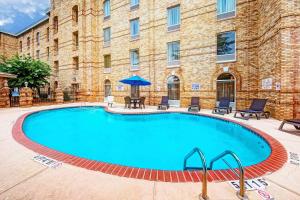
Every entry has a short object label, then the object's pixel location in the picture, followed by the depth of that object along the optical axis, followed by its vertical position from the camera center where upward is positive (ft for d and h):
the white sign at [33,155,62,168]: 8.48 -4.56
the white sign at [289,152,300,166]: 8.93 -4.68
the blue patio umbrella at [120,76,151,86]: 34.37 +4.10
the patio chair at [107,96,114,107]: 39.81 -1.29
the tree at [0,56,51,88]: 43.29 +9.07
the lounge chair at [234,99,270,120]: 22.24 -2.65
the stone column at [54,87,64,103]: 45.34 +0.40
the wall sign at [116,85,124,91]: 46.89 +3.15
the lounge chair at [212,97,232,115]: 28.07 -2.55
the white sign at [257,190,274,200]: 5.98 -4.81
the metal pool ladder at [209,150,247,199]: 5.39 -4.07
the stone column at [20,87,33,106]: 37.13 -0.21
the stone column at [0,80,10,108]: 34.58 -0.05
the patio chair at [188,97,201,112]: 30.88 -2.31
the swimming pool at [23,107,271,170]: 12.49 -5.78
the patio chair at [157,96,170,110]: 34.17 -2.24
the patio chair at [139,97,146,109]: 35.60 -1.47
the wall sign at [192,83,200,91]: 34.60 +2.51
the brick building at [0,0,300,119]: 21.41 +13.06
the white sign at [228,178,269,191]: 6.52 -4.75
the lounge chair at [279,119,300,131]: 14.67 -3.13
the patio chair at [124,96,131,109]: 35.69 -1.46
